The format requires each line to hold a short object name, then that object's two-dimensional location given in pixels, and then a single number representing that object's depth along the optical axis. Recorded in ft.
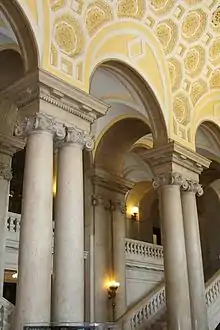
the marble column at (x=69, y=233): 20.47
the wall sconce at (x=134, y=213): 60.34
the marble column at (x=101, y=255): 36.65
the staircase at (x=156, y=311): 35.81
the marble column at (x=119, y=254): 37.86
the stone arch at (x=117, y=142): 39.96
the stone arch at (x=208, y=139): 38.28
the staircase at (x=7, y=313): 26.45
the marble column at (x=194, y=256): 29.21
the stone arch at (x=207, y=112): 34.76
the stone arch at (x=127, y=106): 30.45
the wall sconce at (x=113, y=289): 37.42
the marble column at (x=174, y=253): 27.66
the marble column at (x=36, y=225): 19.04
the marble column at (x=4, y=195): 29.32
